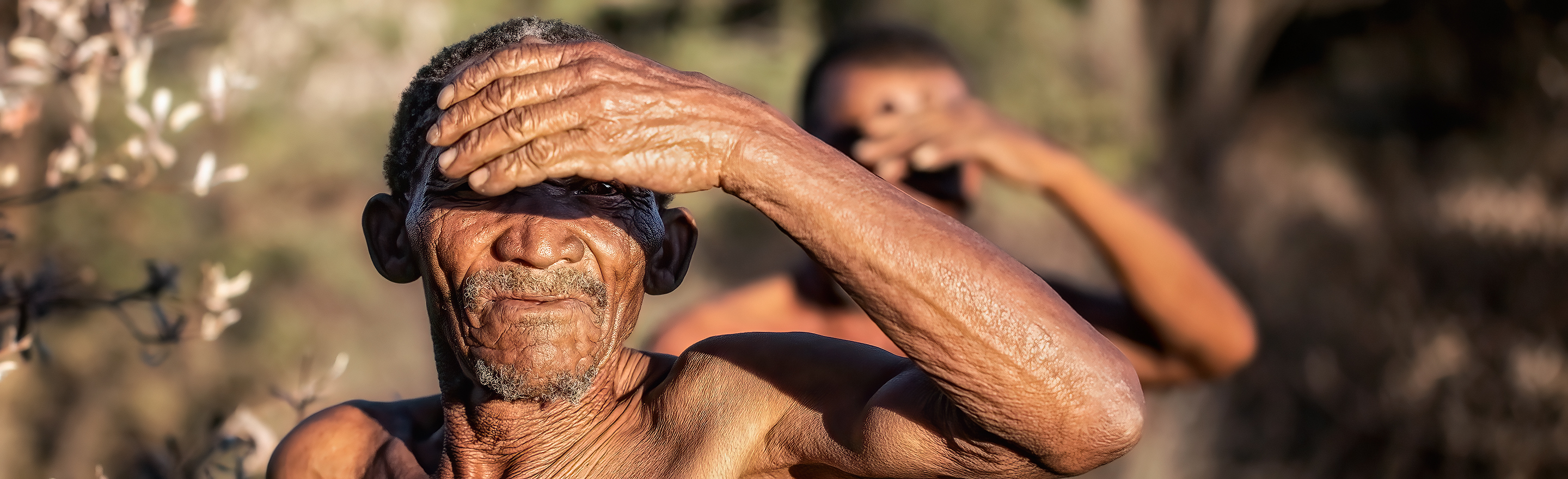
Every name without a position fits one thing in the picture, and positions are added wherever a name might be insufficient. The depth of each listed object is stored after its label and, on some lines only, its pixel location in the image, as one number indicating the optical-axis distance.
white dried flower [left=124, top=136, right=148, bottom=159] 2.48
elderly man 1.25
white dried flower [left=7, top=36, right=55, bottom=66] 2.28
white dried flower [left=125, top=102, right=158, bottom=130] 2.40
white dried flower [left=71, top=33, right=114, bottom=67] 2.37
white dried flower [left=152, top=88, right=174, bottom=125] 2.38
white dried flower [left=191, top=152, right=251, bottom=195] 2.41
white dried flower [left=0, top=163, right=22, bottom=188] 2.30
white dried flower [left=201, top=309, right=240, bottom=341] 2.45
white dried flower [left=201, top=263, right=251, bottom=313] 2.46
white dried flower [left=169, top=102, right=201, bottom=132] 2.47
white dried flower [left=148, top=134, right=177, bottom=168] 2.47
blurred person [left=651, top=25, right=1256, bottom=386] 2.61
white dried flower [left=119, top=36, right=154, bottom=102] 2.37
